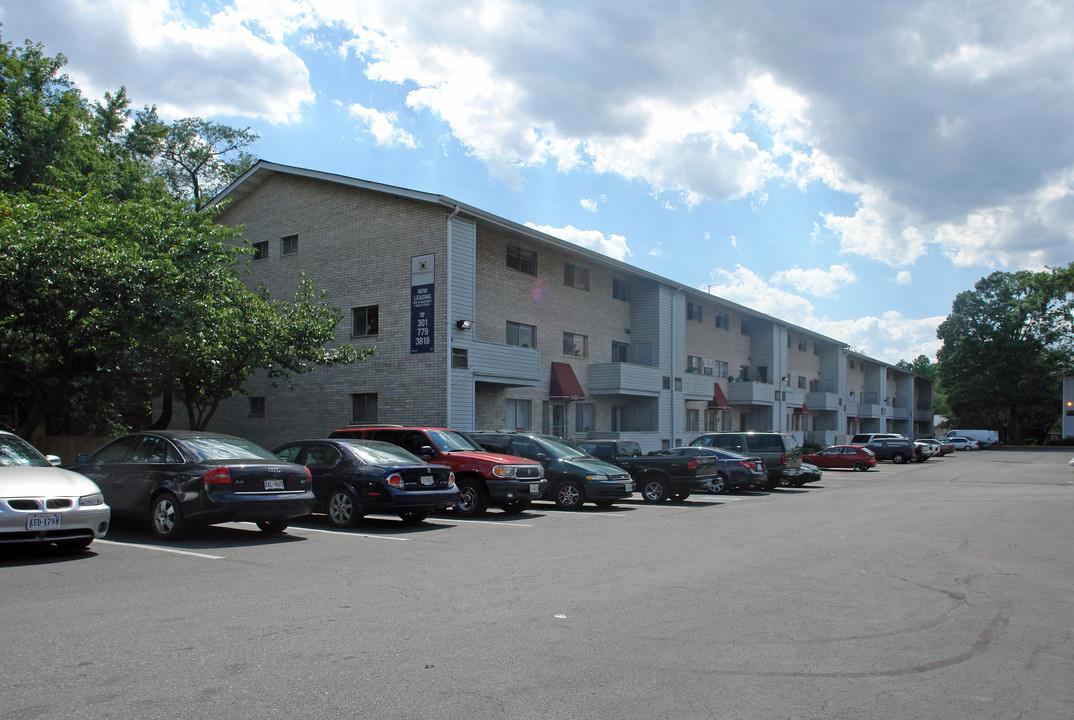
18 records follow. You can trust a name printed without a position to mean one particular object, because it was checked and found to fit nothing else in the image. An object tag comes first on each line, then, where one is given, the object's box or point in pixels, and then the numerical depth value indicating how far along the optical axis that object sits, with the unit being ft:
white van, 243.17
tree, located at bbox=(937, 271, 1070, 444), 254.88
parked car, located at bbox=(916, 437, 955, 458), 176.18
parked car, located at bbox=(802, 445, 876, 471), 124.88
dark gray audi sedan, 33.09
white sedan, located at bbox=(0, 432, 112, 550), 26.27
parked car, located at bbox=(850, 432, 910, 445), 155.84
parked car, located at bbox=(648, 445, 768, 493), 71.82
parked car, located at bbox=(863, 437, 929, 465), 151.74
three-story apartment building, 79.82
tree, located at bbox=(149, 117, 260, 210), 138.14
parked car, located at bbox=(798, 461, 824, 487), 84.38
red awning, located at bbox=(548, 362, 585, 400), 95.55
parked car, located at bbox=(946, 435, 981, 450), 223.51
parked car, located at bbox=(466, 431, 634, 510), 52.90
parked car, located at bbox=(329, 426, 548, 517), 46.60
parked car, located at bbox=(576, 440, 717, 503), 61.57
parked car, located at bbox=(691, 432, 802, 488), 80.23
